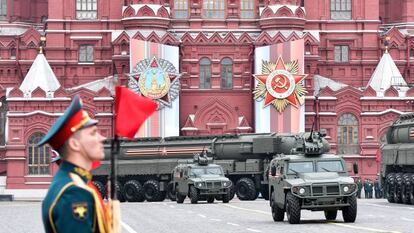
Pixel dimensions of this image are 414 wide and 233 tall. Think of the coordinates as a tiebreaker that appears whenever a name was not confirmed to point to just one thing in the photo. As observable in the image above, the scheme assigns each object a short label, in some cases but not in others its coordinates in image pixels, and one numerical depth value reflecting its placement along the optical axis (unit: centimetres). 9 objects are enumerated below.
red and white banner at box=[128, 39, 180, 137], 8519
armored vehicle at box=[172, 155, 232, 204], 5734
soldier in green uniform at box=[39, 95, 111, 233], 837
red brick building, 8569
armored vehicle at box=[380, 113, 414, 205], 5359
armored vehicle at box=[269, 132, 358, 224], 3516
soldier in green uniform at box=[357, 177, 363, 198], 7469
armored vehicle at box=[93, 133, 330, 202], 6744
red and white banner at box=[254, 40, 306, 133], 8575
